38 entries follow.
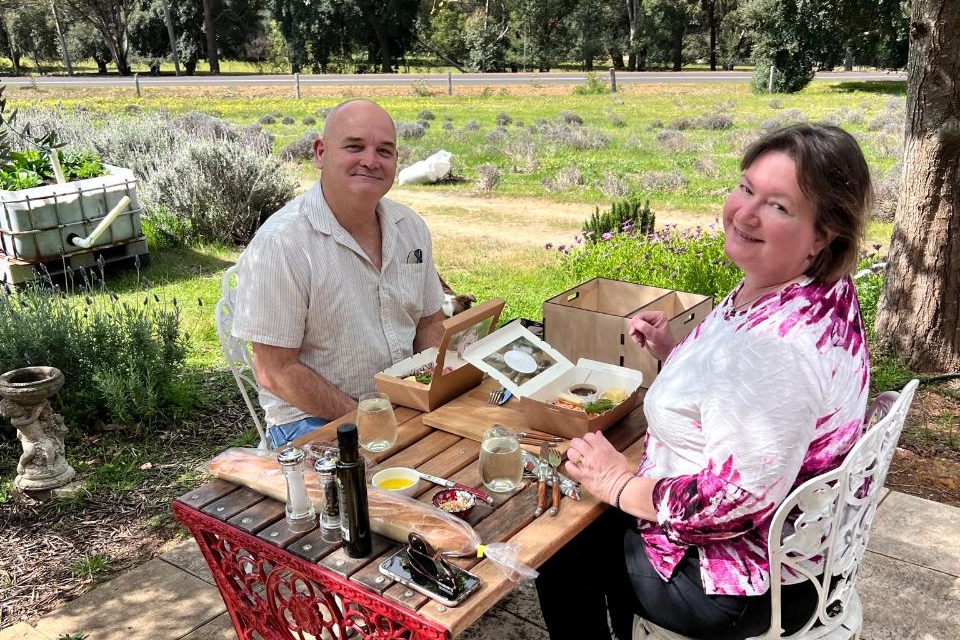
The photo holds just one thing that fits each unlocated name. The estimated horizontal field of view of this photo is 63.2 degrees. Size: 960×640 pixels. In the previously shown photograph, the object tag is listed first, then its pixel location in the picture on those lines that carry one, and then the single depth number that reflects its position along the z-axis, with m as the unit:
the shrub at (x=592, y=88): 28.95
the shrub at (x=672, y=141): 15.77
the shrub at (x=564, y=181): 12.02
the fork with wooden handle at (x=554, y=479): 1.95
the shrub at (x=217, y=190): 8.75
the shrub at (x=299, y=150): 14.73
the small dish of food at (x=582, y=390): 2.50
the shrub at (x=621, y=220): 7.54
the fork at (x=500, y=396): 2.58
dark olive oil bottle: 1.61
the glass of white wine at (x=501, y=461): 2.01
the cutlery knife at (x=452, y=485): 1.99
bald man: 2.70
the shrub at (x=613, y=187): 11.49
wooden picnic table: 1.64
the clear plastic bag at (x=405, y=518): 1.74
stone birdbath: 3.75
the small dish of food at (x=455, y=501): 1.91
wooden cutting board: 2.37
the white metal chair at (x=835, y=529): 1.70
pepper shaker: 1.74
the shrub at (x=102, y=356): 4.43
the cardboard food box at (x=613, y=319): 2.69
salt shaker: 1.85
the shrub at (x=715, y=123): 19.16
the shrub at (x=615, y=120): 20.33
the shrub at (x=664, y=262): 6.07
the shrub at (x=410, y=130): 18.02
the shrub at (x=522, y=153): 13.91
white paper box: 2.31
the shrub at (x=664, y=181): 11.83
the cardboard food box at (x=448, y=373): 2.43
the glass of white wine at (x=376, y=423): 2.22
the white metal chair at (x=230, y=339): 3.10
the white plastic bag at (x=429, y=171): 12.59
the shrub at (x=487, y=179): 12.11
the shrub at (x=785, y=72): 28.25
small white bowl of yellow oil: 2.04
